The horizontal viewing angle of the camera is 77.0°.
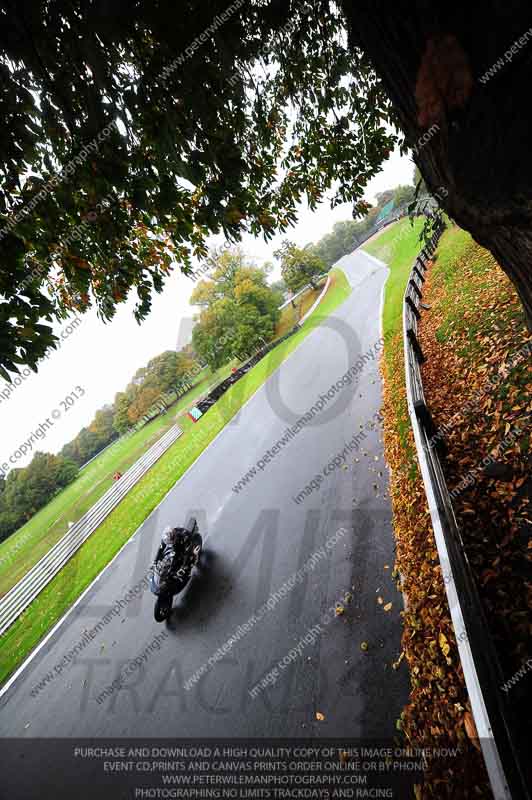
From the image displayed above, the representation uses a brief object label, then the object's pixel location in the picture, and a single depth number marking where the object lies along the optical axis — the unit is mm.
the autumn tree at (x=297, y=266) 41250
